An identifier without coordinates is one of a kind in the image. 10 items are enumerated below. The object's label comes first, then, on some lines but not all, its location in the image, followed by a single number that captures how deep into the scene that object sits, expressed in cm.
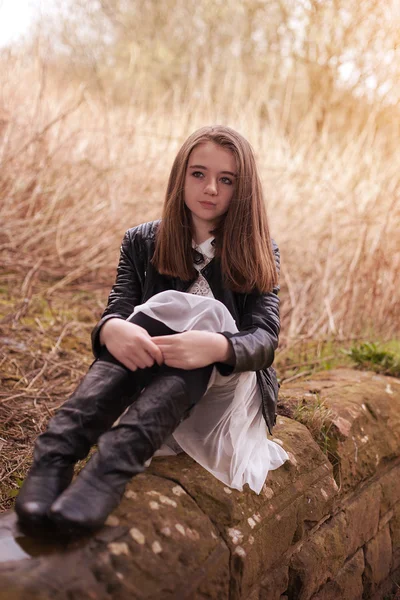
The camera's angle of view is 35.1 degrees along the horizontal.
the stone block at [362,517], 239
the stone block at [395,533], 281
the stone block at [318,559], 199
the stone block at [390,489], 269
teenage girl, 154
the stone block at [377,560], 251
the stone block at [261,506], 170
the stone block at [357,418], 243
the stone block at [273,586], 179
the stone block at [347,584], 221
